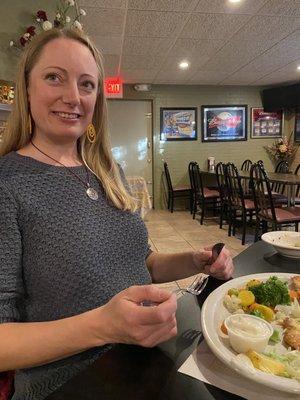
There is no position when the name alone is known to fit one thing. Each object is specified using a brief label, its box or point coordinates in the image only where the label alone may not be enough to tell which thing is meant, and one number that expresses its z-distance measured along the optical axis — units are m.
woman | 0.57
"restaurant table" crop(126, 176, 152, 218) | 4.86
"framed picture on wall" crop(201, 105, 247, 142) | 7.01
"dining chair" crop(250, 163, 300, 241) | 3.47
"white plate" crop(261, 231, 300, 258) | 1.22
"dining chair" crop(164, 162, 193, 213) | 6.63
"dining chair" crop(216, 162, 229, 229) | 5.00
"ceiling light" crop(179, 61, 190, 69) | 5.10
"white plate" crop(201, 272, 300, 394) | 0.53
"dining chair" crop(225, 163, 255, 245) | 4.41
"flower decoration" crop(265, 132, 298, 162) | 6.94
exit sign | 5.31
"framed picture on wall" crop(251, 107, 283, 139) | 7.21
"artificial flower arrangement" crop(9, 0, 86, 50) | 2.34
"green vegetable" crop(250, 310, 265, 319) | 0.76
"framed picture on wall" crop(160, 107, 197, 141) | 6.88
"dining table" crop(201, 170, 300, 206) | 3.81
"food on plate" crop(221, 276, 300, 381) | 0.59
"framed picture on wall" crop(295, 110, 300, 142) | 7.03
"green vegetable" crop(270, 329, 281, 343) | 0.69
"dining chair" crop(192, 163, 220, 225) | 5.57
